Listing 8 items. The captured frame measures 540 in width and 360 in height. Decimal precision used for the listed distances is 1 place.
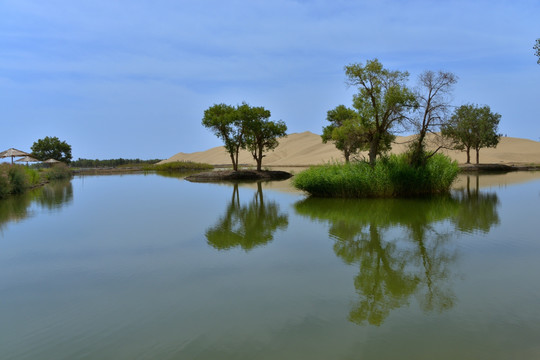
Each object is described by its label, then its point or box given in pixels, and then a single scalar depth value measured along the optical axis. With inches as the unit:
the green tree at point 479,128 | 1529.3
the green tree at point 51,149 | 2095.2
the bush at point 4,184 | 765.9
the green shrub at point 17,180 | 852.0
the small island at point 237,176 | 1230.6
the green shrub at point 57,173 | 1469.1
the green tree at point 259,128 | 1216.2
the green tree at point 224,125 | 1240.5
